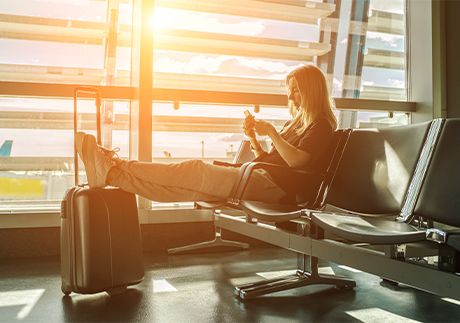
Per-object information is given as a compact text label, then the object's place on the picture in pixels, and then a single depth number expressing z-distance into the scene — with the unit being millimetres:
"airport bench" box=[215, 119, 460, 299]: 1226
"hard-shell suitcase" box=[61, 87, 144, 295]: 1843
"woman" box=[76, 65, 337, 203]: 1879
